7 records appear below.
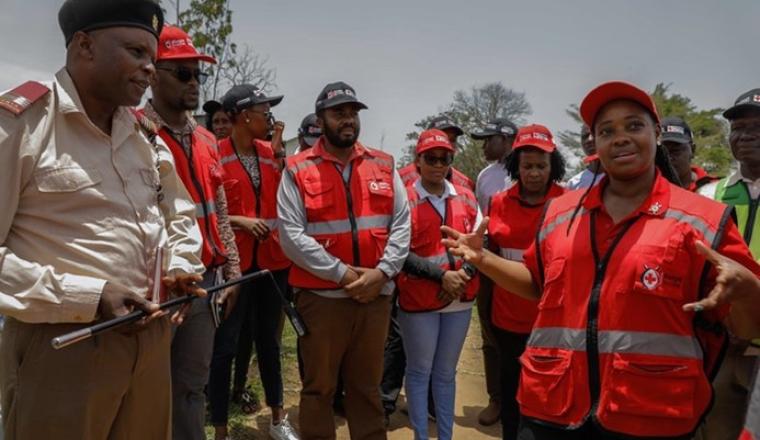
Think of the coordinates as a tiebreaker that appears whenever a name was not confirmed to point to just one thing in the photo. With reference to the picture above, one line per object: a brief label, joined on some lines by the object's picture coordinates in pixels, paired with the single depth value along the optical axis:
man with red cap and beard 3.17
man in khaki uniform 1.88
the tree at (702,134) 18.72
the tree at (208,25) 11.61
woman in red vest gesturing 2.02
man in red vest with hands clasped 3.60
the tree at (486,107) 23.67
